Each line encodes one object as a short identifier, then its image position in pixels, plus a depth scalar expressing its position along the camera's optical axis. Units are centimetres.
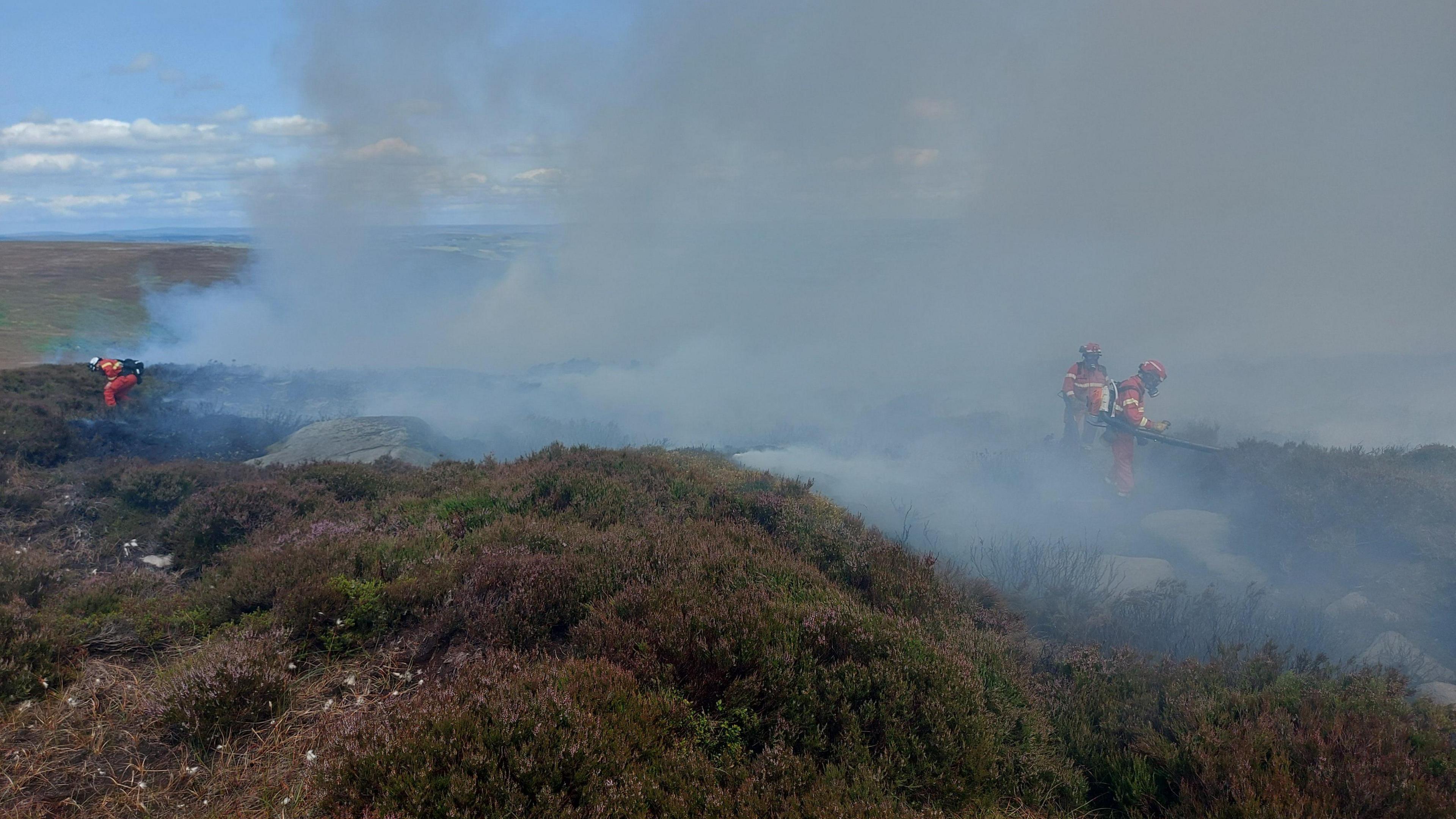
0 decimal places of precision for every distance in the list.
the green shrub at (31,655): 379
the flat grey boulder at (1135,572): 1070
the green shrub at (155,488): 884
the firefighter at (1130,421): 1512
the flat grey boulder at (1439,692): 672
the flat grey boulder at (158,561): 711
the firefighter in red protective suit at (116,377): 1412
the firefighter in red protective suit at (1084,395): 1584
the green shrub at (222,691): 344
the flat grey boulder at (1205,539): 1148
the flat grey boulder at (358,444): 1297
